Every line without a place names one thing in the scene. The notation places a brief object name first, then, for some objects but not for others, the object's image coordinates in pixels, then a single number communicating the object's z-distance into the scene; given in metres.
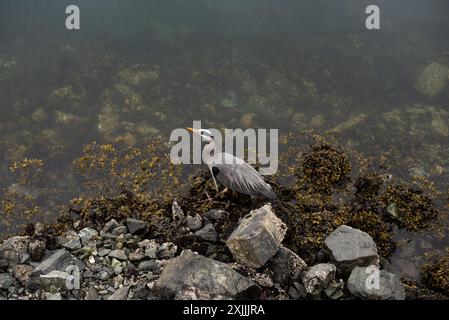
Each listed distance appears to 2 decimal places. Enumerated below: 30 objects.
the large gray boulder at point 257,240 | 5.32
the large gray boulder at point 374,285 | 5.11
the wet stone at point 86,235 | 5.93
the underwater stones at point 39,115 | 9.48
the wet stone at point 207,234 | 6.11
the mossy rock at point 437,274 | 6.01
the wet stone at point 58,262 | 5.26
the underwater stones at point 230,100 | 10.00
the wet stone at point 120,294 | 5.07
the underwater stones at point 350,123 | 9.26
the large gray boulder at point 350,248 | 5.47
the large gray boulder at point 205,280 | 4.93
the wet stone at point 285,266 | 5.46
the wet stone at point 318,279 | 5.28
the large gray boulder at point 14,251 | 5.46
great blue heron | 6.53
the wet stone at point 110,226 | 6.19
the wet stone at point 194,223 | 6.31
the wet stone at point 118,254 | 5.64
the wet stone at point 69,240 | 5.79
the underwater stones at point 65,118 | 9.41
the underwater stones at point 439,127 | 9.30
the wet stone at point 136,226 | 6.17
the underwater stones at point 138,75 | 10.65
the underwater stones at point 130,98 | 9.87
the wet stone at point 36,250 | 5.65
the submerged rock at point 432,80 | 10.47
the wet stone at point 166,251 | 5.78
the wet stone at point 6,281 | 5.13
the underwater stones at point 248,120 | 9.52
